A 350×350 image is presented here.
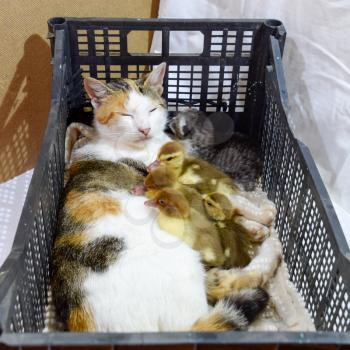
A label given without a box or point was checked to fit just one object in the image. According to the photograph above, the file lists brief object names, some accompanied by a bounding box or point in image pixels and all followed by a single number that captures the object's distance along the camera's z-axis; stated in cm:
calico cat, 91
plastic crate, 71
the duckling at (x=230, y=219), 118
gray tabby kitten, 139
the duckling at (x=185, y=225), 108
